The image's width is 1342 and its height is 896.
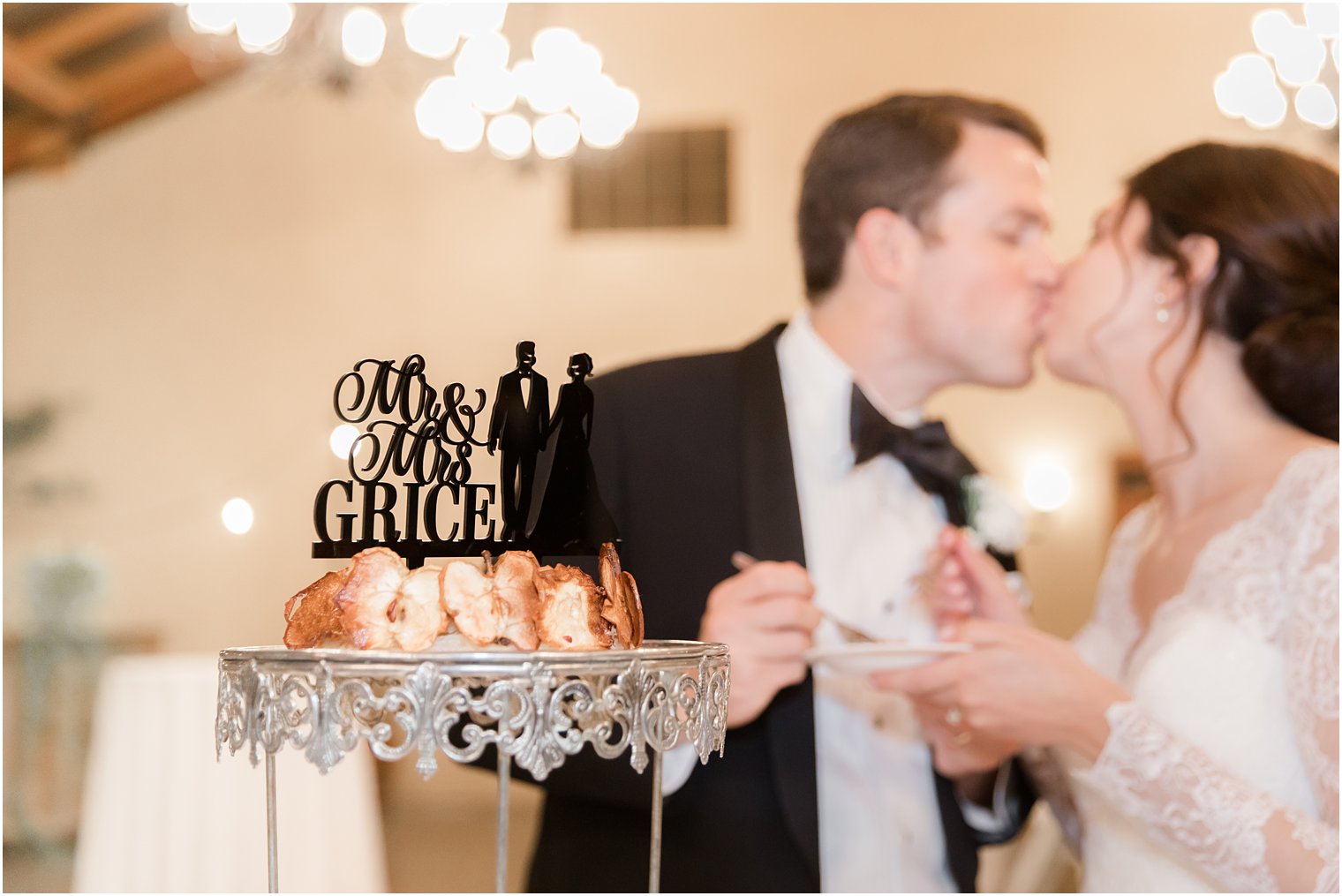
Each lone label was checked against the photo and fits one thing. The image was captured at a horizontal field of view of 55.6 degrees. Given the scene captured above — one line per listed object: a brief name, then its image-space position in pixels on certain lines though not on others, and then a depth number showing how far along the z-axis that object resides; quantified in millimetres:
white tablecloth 2217
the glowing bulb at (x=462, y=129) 5445
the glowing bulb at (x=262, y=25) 4227
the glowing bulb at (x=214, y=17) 4324
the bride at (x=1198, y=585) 1979
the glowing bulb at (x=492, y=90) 5270
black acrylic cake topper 1258
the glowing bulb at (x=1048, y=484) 6652
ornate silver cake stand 1085
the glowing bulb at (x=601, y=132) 5766
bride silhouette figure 1278
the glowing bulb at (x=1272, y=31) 4586
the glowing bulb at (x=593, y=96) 5465
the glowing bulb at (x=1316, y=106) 4797
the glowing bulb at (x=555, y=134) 5828
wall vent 7152
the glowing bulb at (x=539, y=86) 5289
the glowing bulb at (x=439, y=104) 5336
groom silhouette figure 1269
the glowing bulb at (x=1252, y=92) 4770
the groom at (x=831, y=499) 2287
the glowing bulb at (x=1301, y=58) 4578
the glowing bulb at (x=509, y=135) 5762
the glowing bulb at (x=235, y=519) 5875
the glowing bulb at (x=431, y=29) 4434
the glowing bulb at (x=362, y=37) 4492
